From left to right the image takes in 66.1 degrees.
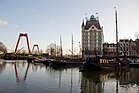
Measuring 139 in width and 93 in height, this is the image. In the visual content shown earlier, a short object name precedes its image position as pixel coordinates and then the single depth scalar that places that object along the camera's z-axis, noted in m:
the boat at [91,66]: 23.04
